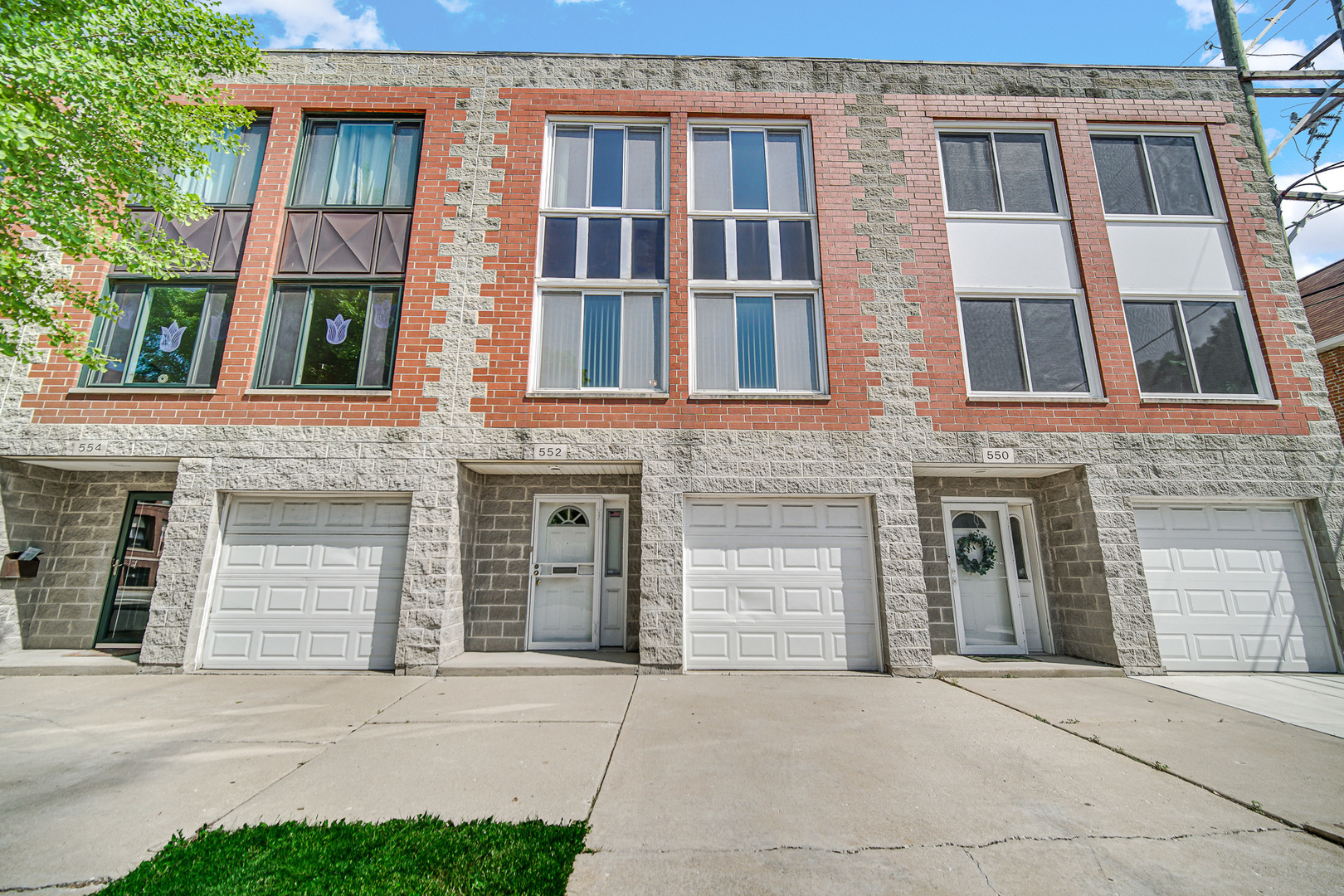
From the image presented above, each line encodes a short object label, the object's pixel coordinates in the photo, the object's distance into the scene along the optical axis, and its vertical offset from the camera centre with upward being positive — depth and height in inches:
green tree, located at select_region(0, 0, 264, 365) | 217.6 +194.8
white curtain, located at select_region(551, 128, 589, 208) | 336.2 +248.5
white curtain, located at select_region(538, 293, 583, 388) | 311.6 +132.7
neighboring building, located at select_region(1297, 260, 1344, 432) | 407.2 +217.5
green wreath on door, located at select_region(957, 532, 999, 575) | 318.3 +9.4
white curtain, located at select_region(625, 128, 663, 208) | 336.8 +249.2
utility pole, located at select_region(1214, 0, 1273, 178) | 351.6 +367.4
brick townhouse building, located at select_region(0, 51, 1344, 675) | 287.6 +100.0
